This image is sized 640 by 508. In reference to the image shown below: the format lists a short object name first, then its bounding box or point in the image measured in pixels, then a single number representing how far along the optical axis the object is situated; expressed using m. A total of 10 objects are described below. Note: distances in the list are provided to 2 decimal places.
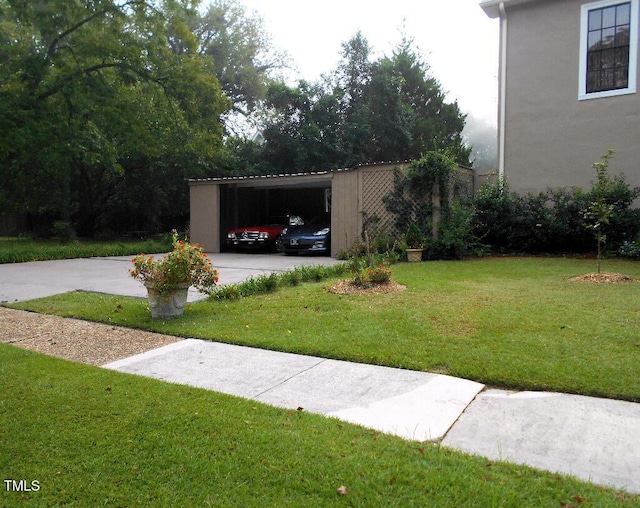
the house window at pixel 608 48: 11.80
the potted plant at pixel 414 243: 11.67
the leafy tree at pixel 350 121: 24.20
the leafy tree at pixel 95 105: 15.87
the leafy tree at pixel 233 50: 31.88
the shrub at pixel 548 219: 11.33
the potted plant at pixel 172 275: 5.93
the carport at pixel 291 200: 13.81
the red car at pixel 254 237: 17.06
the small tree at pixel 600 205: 8.25
